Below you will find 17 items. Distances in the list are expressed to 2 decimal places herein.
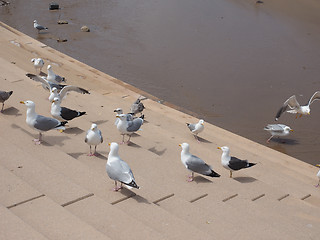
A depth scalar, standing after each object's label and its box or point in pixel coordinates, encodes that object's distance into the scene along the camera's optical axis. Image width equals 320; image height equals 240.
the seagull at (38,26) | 15.65
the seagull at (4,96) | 7.82
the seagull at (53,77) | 10.77
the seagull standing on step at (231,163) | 7.20
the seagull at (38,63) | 11.39
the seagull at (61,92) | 8.80
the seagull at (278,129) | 9.98
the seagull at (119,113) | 7.84
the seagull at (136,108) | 9.12
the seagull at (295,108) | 10.69
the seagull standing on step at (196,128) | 8.67
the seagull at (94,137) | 6.69
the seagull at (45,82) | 9.49
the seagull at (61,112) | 7.86
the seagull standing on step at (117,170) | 5.38
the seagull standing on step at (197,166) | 6.63
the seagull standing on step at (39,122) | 6.88
